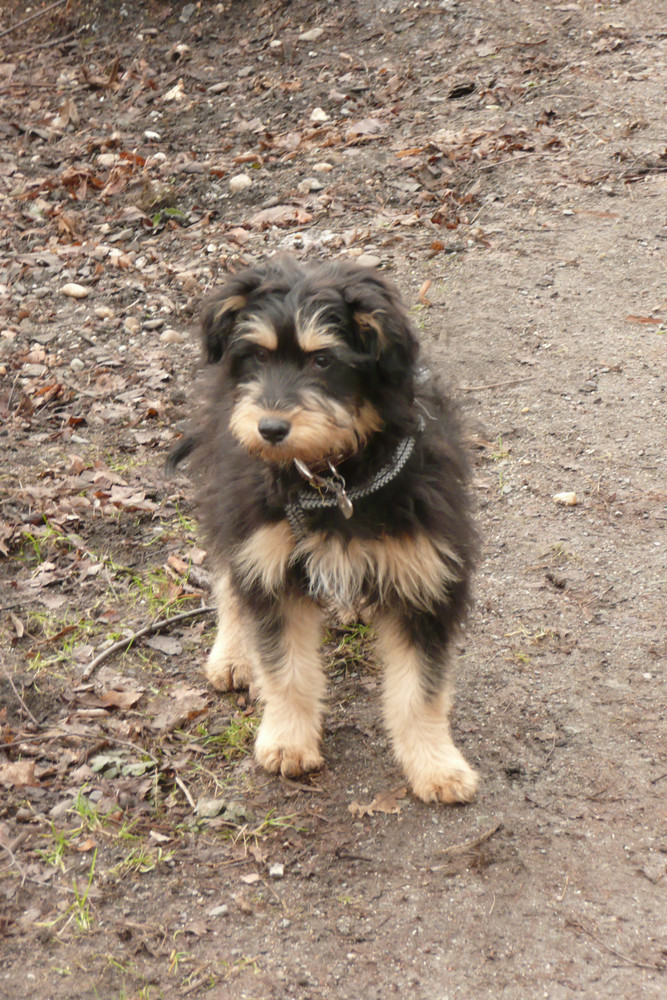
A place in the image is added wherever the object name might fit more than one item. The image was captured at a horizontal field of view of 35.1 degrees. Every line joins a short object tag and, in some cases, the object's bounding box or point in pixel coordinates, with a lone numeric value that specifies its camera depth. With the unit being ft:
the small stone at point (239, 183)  27.22
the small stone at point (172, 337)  22.76
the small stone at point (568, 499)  17.76
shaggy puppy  10.85
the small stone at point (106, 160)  28.71
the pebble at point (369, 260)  23.65
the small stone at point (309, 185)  26.89
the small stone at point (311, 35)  32.50
